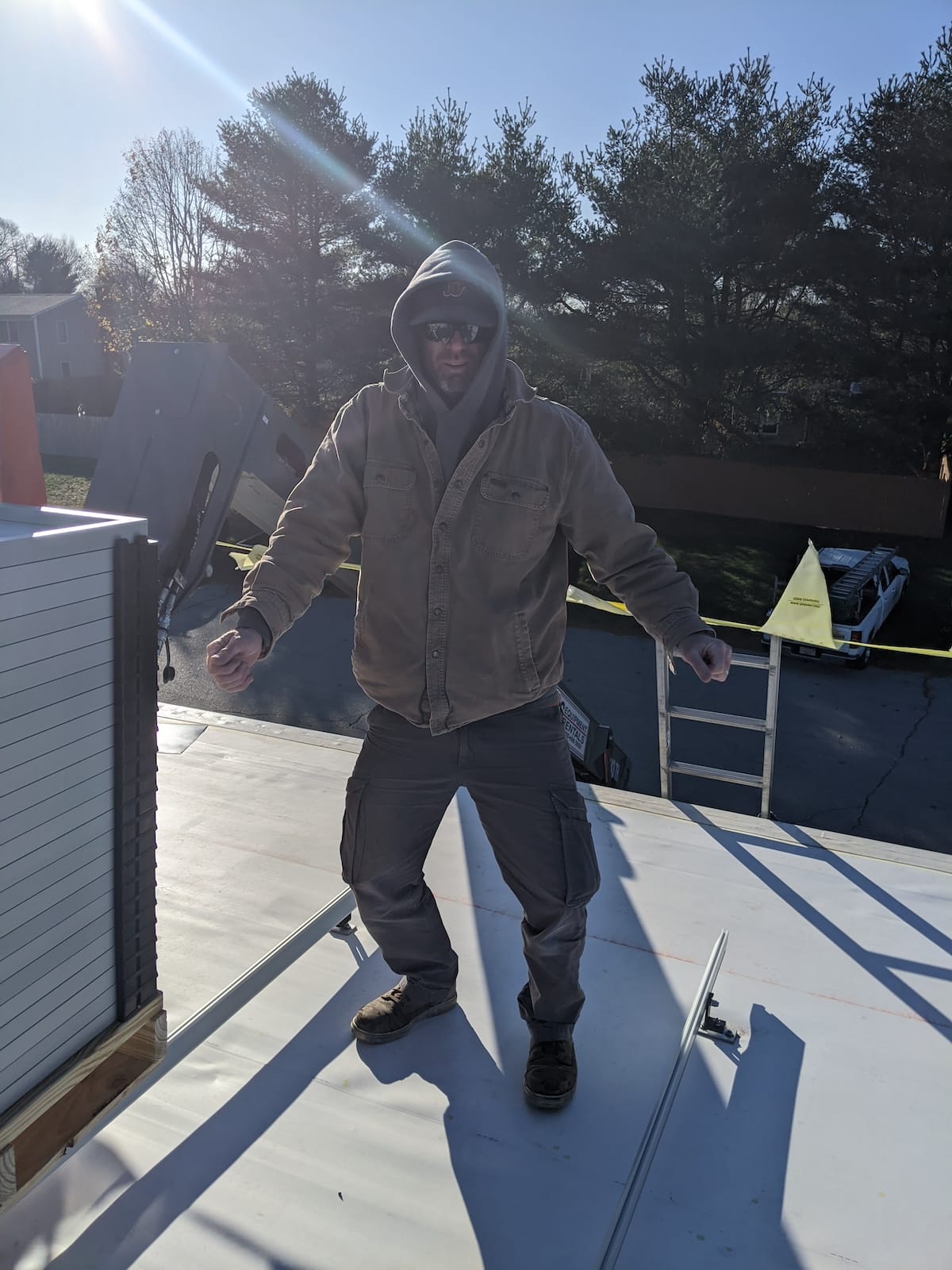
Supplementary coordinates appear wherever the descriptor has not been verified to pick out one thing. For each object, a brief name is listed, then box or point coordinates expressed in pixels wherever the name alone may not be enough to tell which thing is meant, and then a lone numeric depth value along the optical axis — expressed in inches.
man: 84.8
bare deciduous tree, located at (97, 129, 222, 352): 1053.8
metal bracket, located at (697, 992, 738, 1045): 101.0
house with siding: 1493.6
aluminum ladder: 174.6
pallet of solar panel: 60.7
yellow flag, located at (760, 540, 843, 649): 187.9
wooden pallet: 65.8
